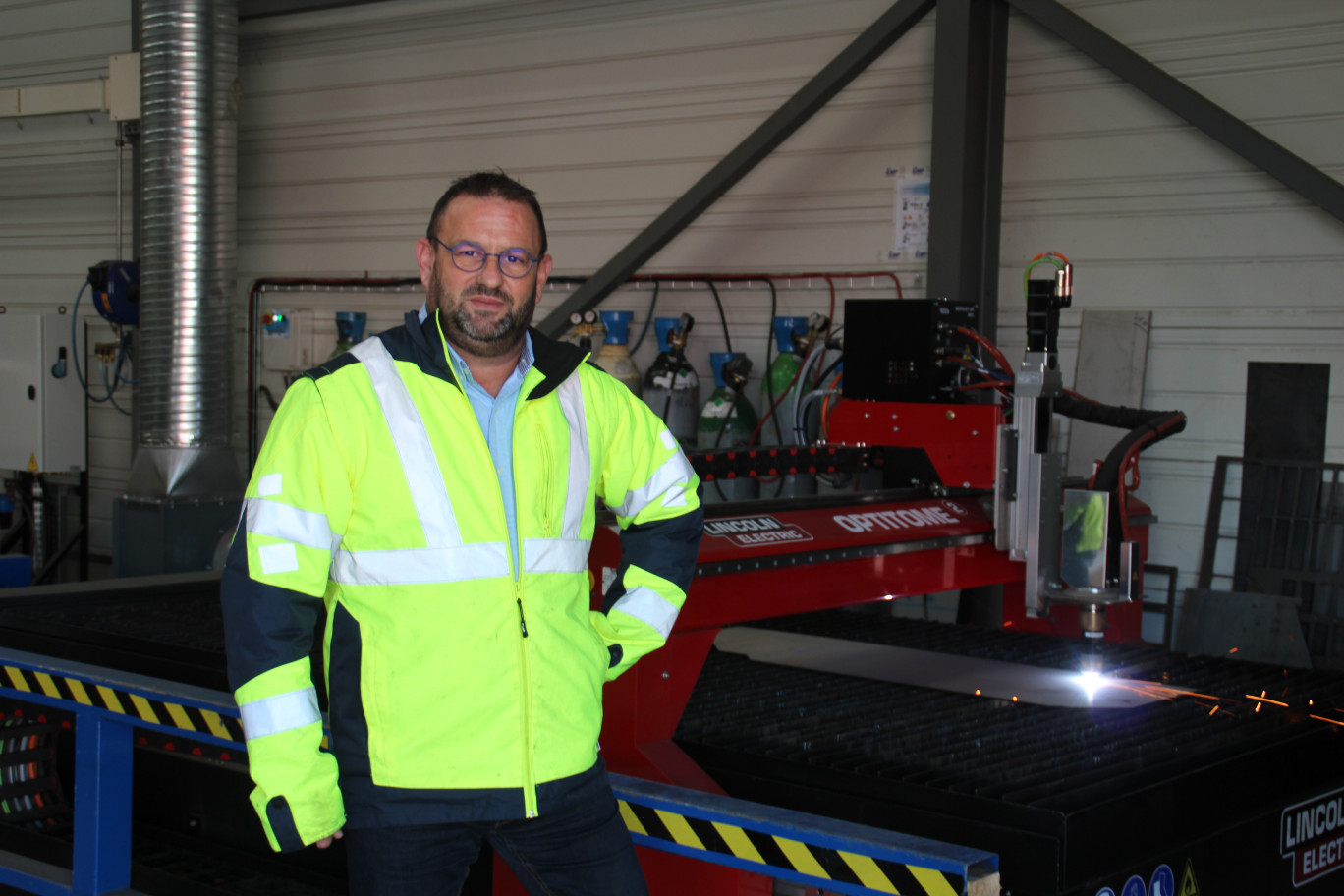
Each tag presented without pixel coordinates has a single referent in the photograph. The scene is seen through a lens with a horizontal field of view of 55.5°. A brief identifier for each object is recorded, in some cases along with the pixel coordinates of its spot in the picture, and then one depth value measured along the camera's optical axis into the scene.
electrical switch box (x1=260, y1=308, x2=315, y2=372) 8.59
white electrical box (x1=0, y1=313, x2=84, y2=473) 8.55
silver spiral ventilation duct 7.26
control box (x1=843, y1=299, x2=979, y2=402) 4.04
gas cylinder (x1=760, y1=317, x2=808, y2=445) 6.56
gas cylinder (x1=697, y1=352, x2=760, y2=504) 6.59
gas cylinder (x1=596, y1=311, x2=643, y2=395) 6.99
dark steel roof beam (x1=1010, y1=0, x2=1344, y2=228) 5.24
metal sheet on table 3.47
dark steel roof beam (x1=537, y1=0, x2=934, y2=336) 6.10
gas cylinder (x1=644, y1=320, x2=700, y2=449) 6.76
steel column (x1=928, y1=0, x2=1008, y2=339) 5.89
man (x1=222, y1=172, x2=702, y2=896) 1.88
